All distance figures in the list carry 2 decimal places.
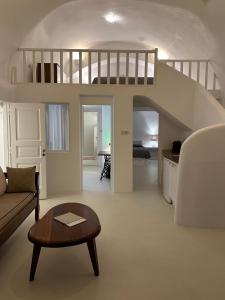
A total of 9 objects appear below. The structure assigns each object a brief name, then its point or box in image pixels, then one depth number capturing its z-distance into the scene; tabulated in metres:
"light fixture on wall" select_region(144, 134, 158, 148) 10.42
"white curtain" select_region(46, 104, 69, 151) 5.80
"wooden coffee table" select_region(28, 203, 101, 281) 2.35
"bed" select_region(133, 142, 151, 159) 9.20
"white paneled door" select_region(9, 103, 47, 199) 5.06
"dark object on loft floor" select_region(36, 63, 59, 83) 5.85
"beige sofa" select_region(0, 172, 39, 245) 2.78
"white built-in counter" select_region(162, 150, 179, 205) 4.58
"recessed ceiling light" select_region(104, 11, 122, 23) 6.46
